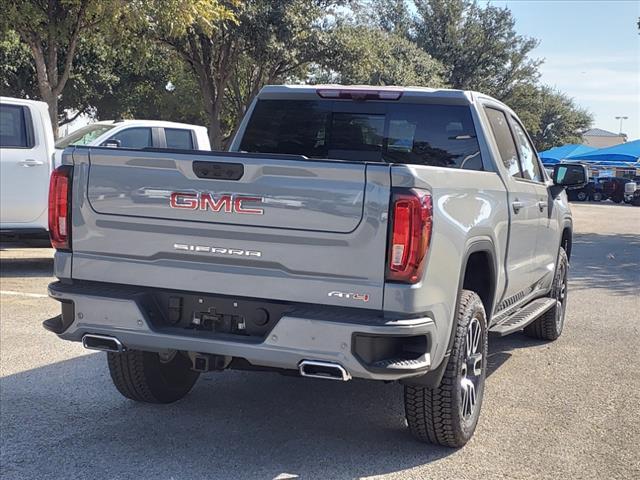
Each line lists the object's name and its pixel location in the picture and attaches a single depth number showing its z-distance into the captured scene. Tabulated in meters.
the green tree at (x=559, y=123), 65.25
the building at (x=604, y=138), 106.18
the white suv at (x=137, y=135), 10.61
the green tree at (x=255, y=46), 21.23
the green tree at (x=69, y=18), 14.05
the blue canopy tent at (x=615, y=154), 36.44
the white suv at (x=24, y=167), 9.80
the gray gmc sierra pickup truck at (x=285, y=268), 3.65
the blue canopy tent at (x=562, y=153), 41.38
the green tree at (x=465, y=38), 45.47
